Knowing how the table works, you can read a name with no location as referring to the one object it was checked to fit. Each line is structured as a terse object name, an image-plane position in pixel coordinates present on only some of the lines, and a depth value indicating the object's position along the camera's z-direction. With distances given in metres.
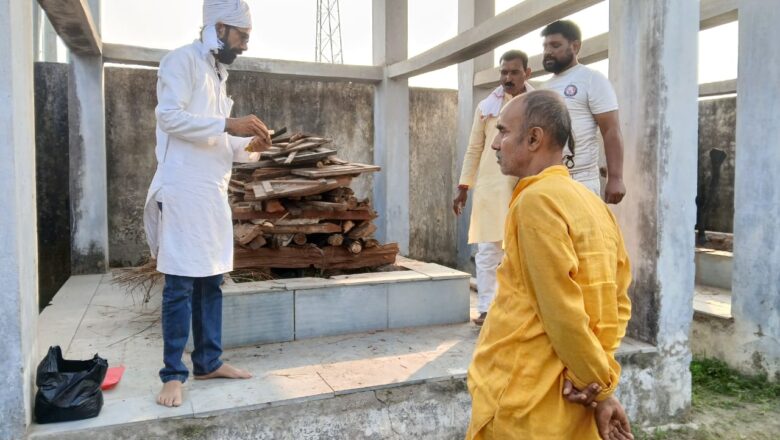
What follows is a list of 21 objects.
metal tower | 26.82
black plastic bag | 2.82
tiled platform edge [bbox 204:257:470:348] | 4.29
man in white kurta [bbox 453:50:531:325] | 4.36
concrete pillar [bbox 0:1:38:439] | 2.63
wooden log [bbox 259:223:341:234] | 4.80
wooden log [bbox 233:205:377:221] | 4.92
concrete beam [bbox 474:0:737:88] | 4.98
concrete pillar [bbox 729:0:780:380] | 4.66
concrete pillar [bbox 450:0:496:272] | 8.02
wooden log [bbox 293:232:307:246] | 4.93
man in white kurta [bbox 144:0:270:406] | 3.14
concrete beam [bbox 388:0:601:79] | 4.60
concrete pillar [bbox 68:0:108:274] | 6.85
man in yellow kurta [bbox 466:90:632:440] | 1.65
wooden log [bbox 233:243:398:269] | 4.80
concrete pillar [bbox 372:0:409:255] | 7.73
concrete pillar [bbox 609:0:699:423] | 3.94
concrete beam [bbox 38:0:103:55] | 5.05
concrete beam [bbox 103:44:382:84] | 6.73
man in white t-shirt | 3.78
